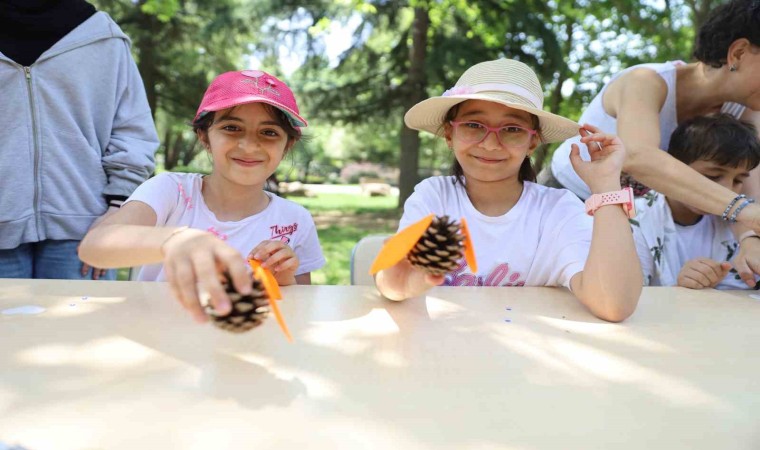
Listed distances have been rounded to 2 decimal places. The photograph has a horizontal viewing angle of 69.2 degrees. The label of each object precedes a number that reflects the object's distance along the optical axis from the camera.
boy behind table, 2.09
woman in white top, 1.86
